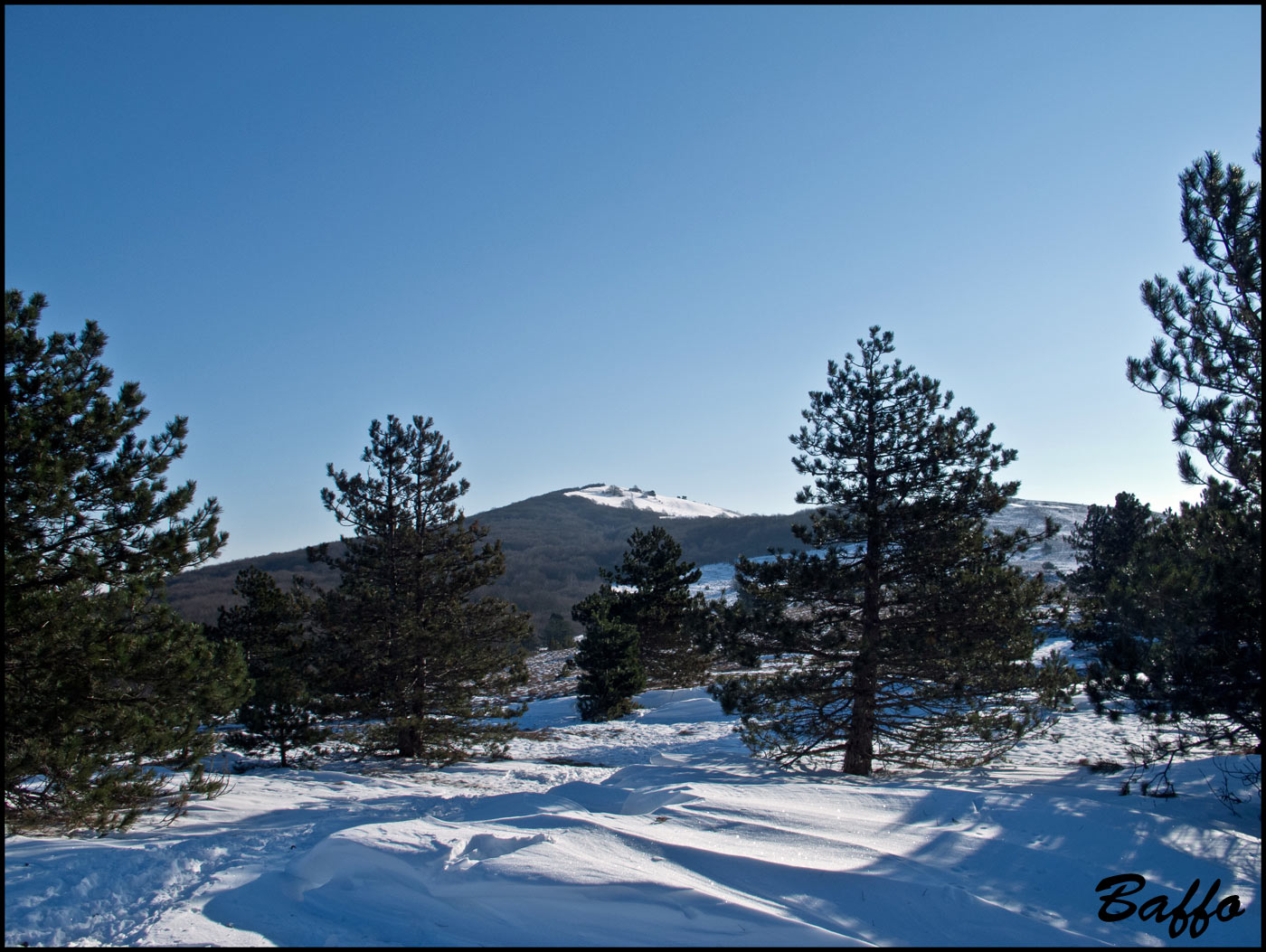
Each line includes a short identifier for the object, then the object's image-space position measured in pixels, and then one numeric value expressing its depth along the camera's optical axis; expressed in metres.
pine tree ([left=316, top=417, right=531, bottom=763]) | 16.16
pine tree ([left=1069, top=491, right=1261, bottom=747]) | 7.66
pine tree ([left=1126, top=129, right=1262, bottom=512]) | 8.00
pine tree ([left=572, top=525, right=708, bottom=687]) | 29.44
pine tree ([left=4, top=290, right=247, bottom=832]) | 7.41
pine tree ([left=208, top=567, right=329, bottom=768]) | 15.29
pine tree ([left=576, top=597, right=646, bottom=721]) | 26.42
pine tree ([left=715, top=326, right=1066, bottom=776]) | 11.93
